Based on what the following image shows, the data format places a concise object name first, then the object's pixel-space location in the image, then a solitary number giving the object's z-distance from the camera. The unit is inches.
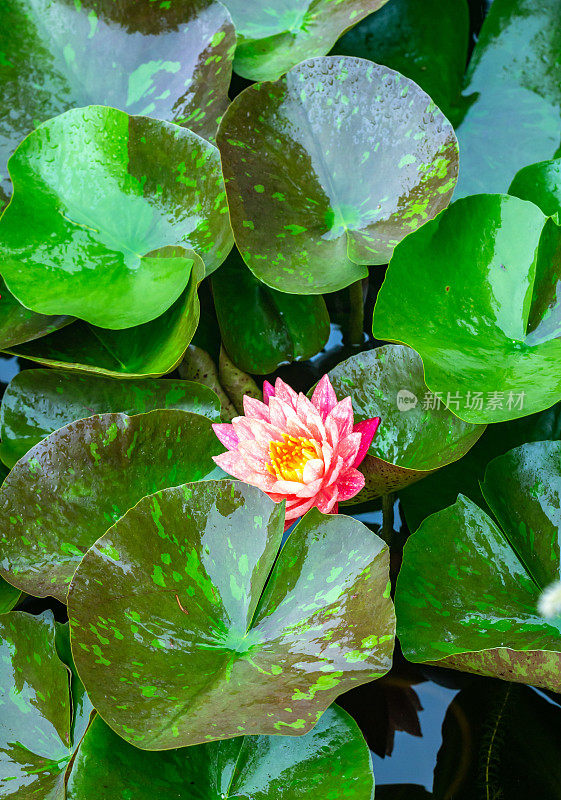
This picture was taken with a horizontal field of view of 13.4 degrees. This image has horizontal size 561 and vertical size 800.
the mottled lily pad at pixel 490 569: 62.4
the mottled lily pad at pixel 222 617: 59.9
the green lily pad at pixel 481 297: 63.4
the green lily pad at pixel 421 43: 71.9
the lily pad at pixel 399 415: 63.6
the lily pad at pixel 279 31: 69.3
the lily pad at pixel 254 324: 70.0
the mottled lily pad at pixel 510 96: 71.4
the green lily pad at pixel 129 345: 65.1
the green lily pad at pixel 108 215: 65.6
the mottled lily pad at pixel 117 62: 68.4
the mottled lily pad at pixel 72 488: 63.6
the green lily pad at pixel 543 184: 66.2
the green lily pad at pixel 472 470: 67.5
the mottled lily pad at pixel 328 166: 66.3
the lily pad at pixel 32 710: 62.0
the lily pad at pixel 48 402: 66.5
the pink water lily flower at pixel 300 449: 62.3
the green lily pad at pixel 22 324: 67.1
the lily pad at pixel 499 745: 63.6
